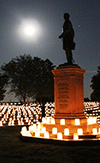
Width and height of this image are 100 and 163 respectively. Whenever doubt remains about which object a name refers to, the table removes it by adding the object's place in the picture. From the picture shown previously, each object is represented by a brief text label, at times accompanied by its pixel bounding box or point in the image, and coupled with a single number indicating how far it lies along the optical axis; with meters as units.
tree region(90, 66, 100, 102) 38.83
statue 10.84
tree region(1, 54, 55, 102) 36.56
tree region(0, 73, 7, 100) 38.56
